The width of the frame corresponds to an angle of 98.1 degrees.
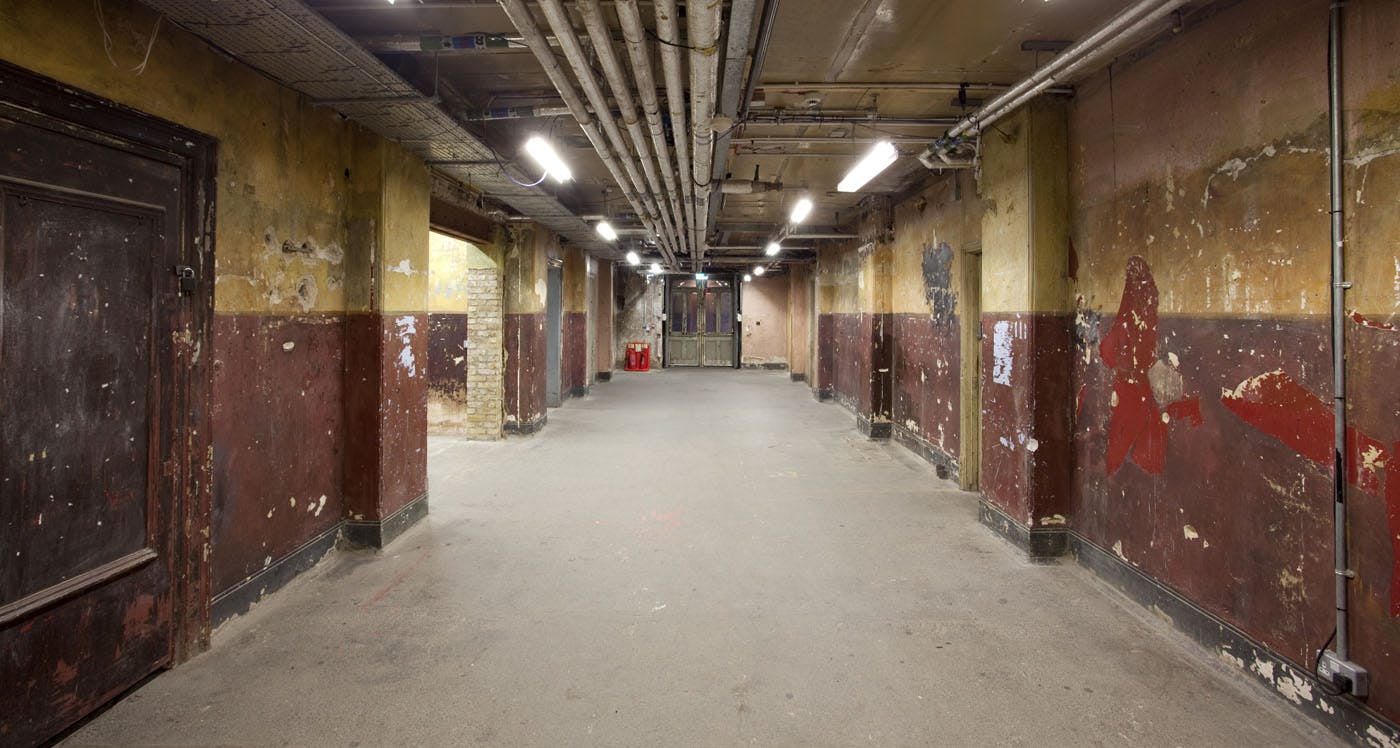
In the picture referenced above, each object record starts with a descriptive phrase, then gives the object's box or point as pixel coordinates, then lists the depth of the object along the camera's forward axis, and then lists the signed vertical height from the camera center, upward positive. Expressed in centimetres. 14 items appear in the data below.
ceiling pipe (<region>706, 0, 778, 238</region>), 239 +143
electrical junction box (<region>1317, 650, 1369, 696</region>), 205 -108
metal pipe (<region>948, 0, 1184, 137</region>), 235 +142
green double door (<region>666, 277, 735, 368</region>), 1778 +127
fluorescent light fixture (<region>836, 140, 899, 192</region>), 431 +154
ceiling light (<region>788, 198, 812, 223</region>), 665 +176
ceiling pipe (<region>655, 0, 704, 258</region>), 233 +139
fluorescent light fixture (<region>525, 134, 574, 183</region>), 408 +149
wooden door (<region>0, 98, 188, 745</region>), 197 -18
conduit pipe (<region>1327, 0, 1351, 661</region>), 210 +10
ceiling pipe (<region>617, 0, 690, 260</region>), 233 +137
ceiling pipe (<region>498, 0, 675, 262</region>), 229 +137
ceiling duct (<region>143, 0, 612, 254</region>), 235 +141
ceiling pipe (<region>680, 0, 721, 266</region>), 228 +134
